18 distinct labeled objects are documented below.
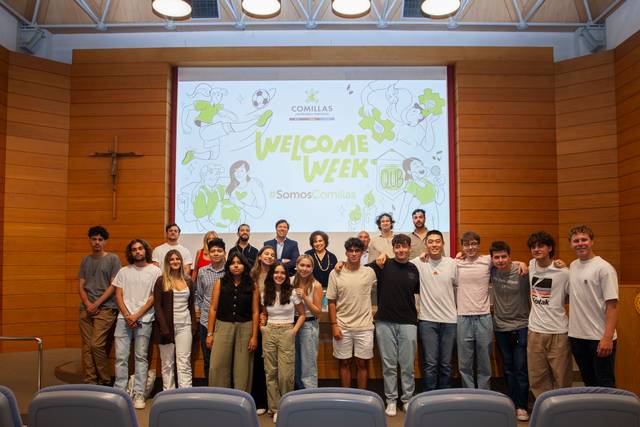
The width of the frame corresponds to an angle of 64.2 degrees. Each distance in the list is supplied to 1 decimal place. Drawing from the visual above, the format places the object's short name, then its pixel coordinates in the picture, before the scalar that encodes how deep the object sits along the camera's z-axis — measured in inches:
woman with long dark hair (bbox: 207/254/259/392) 165.5
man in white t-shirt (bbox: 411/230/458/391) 168.2
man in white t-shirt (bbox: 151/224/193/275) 229.8
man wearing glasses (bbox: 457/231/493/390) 165.9
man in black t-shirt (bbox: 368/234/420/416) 167.3
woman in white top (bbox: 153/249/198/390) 173.3
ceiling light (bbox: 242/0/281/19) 186.2
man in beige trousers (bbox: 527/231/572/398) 152.5
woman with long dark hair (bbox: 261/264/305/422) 163.2
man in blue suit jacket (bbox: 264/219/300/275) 229.8
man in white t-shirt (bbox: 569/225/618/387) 139.9
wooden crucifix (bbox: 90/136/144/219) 282.7
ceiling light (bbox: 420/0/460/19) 195.6
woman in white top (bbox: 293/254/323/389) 167.6
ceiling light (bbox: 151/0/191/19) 189.6
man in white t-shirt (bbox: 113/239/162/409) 175.0
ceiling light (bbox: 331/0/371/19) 186.2
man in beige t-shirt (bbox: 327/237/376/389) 169.2
